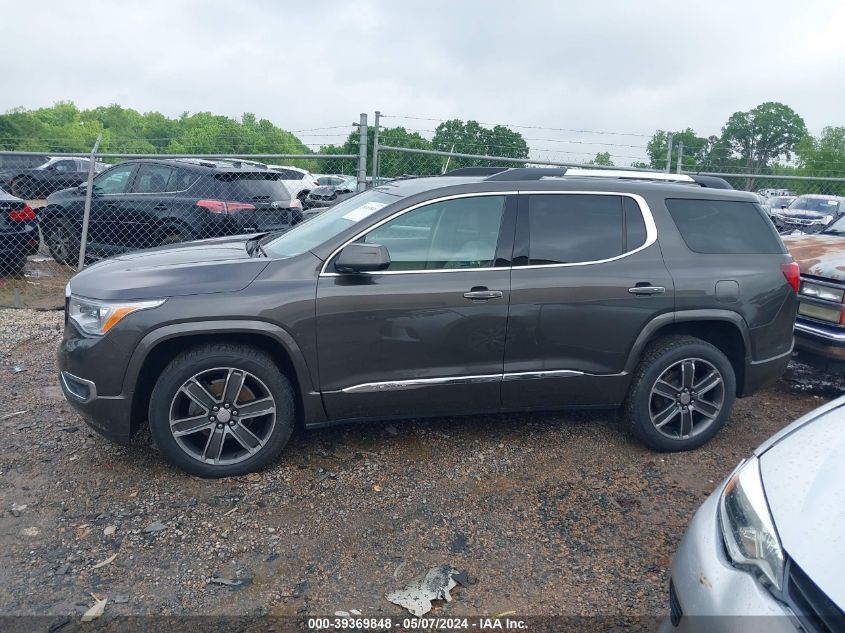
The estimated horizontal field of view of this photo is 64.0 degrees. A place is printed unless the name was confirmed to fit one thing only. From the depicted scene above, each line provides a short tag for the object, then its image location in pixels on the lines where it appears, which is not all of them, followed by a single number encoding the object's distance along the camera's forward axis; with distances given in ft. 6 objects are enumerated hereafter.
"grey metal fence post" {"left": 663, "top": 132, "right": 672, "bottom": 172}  34.06
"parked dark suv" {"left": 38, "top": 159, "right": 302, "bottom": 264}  27.61
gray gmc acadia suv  12.23
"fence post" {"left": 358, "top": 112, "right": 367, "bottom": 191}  26.81
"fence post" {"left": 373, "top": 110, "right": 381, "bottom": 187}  27.00
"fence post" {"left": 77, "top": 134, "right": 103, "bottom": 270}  26.14
